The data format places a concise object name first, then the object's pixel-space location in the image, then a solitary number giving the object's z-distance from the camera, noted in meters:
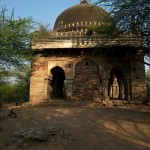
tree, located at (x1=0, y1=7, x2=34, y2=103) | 6.69
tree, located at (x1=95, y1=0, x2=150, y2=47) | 6.32
